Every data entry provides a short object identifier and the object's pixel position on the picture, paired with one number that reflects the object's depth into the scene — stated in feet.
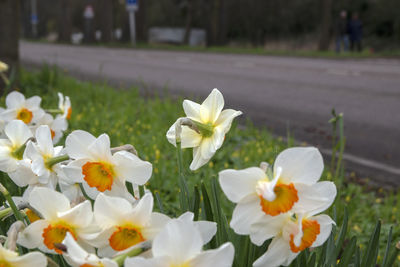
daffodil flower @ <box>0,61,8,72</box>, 7.37
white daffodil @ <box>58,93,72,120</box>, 6.57
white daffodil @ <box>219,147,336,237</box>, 2.53
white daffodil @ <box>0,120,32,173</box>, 3.87
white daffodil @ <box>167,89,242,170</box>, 3.33
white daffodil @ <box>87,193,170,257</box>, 2.59
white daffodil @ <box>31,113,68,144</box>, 6.25
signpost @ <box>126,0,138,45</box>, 72.90
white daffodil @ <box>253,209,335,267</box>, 2.60
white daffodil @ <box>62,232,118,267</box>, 2.20
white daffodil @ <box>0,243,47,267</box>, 2.39
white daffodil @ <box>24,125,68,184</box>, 3.47
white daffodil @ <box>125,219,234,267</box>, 2.19
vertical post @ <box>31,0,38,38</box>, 148.66
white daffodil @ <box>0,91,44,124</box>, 6.05
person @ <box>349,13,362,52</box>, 63.62
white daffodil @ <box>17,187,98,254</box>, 2.71
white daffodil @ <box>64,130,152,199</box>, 3.03
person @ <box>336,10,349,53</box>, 62.28
